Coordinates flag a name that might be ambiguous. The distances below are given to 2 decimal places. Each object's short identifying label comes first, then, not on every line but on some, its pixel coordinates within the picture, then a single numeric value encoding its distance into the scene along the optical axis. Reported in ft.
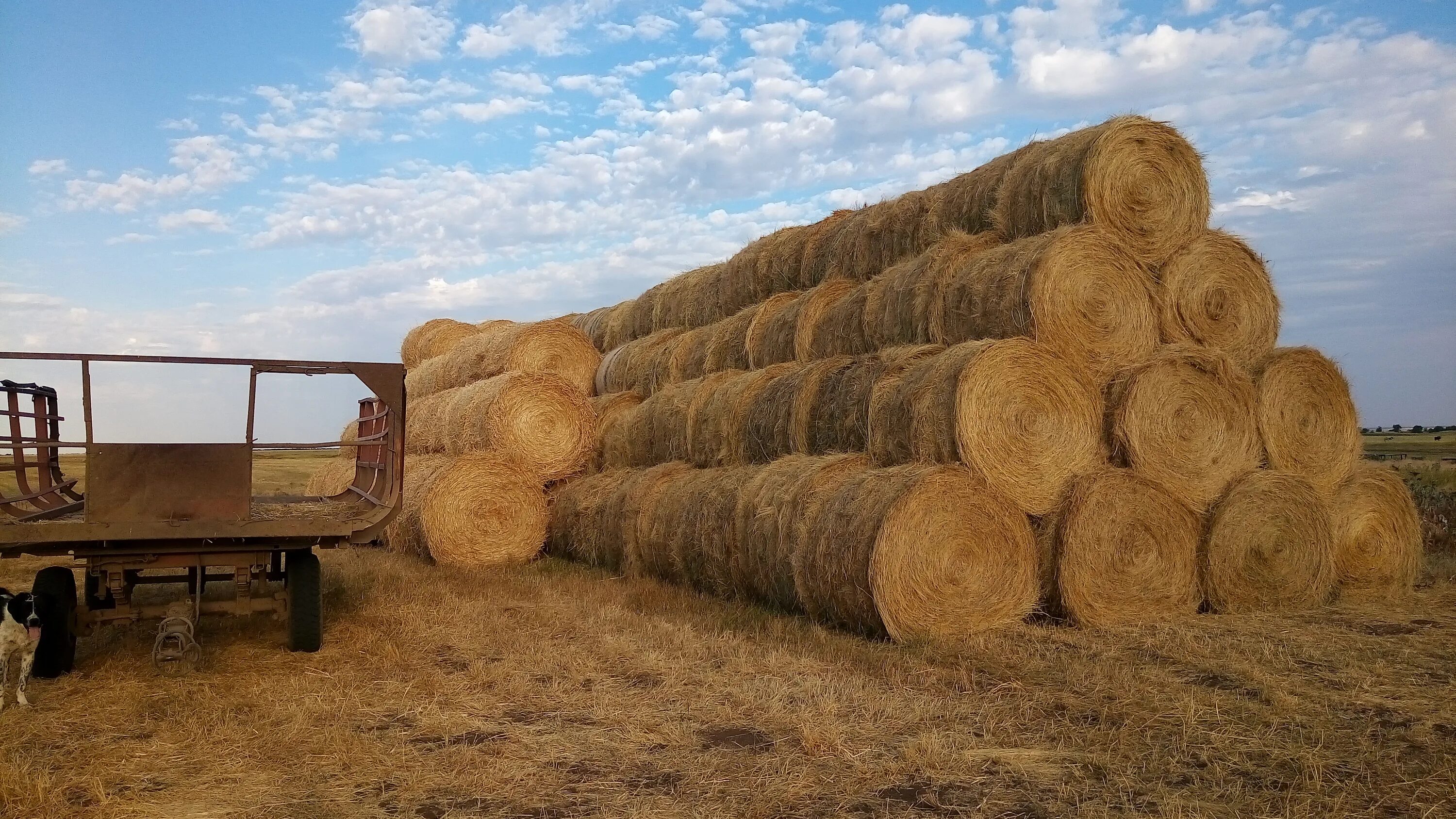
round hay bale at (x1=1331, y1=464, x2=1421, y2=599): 29.58
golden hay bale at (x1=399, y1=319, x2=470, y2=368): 61.57
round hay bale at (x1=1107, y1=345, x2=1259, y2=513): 26.14
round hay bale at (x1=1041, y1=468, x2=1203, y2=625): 25.09
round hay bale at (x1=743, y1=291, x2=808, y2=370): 35.95
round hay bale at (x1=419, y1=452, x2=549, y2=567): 38.27
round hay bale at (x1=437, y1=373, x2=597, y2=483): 41.06
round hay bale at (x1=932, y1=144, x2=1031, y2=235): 30.45
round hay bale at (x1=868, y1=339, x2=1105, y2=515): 24.64
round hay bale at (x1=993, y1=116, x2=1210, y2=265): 27.12
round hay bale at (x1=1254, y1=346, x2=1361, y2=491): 28.48
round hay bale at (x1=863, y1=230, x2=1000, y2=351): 29.12
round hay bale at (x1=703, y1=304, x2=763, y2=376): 39.04
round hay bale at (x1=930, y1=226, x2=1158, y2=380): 25.98
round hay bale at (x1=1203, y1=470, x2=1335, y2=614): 26.89
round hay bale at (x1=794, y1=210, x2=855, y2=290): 38.11
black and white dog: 19.06
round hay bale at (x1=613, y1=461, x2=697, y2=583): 33.47
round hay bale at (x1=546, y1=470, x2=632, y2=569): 37.17
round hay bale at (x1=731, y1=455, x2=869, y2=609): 26.73
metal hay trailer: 20.90
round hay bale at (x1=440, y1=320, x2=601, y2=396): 46.85
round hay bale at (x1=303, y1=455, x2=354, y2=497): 48.91
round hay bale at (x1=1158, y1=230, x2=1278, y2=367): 28.32
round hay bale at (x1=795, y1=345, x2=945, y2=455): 27.86
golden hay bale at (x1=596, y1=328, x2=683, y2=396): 44.14
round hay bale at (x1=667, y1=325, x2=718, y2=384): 41.63
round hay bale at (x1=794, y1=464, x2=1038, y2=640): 23.31
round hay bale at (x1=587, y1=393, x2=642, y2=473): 43.42
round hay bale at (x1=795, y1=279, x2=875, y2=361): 32.53
